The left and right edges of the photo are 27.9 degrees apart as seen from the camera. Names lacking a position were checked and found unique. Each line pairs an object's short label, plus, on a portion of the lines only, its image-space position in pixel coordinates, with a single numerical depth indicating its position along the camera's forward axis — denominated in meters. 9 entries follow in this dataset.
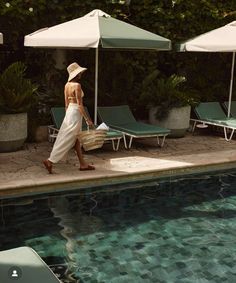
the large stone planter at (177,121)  11.30
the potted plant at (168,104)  11.32
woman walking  7.73
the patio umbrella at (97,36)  8.48
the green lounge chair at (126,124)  9.75
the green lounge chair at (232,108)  12.47
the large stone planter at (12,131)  9.19
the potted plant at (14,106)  9.19
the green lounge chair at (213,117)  11.33
